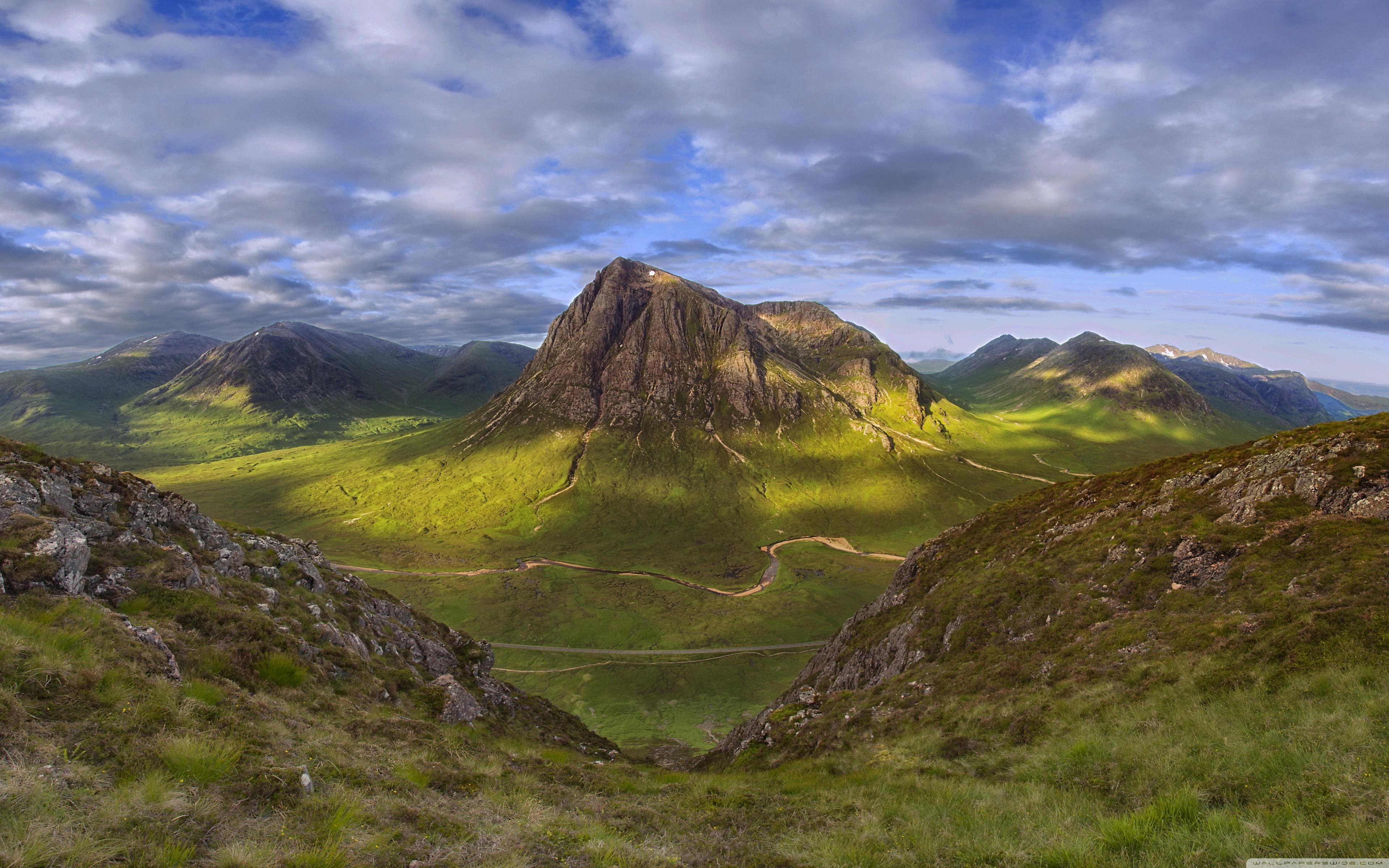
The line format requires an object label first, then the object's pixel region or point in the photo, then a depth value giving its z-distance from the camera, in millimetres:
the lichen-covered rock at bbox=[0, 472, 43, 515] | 19016
